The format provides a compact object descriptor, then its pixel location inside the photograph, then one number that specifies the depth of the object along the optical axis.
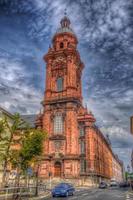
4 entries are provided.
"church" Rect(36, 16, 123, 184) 58.56
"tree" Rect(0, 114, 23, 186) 32.69
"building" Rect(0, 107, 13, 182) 48.54
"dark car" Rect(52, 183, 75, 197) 29.57
